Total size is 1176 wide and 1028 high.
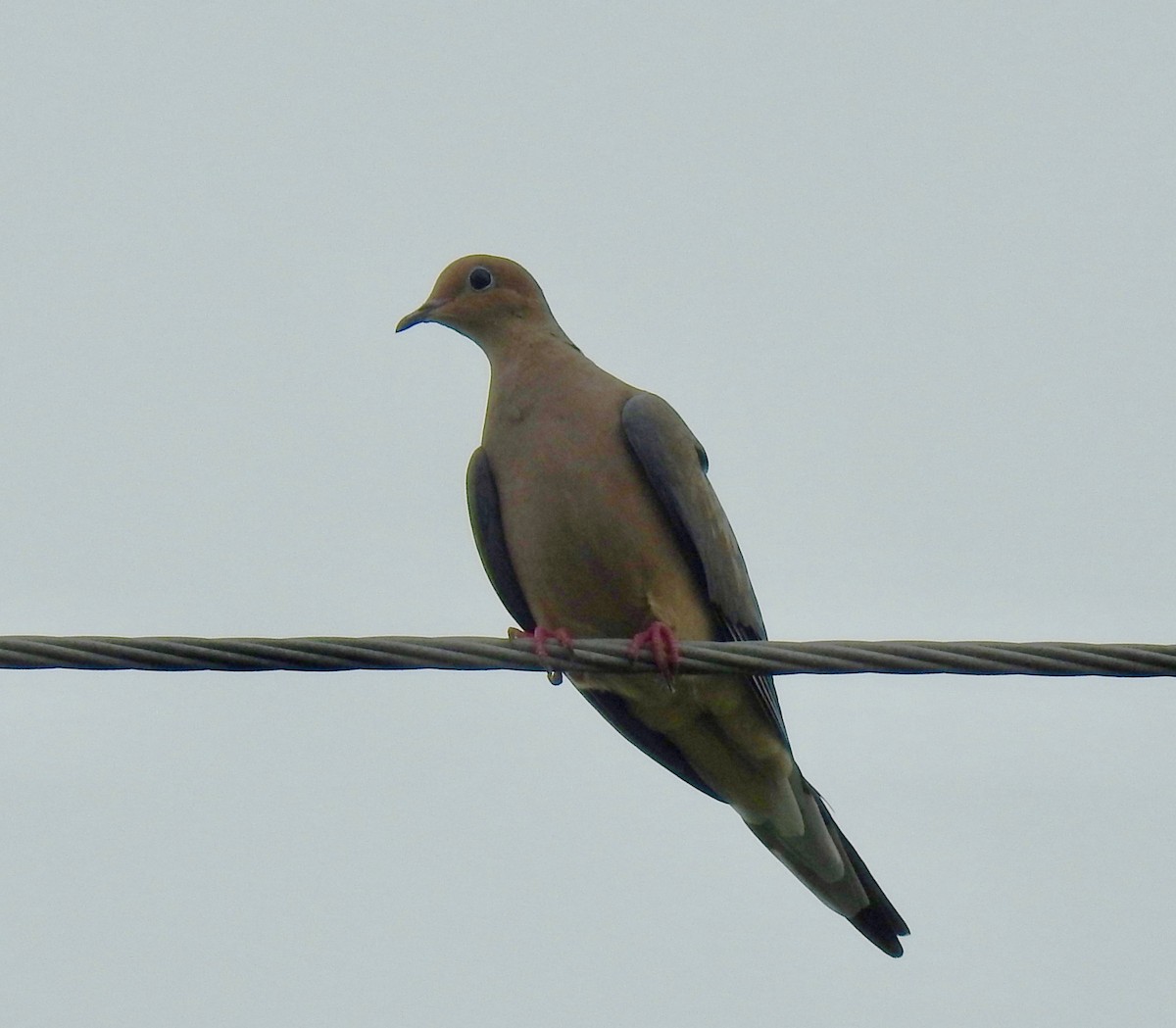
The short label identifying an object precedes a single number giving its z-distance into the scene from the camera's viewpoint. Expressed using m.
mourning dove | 11.37
